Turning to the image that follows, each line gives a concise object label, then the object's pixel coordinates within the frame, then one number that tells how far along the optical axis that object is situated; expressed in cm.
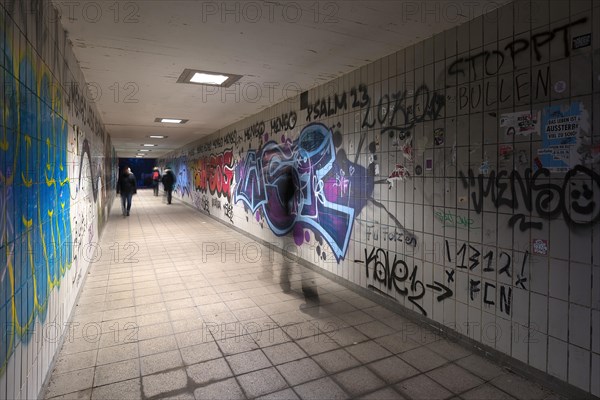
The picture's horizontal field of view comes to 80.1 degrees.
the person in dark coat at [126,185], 1264
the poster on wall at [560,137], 259
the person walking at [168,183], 1800
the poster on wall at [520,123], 284
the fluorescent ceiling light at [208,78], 532
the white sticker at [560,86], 266
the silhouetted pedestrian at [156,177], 2297
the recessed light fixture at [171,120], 927
